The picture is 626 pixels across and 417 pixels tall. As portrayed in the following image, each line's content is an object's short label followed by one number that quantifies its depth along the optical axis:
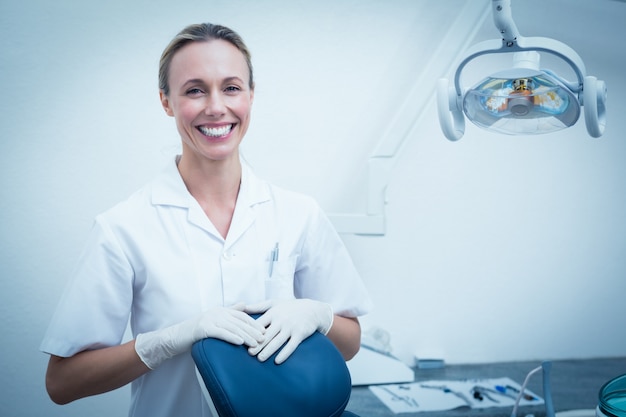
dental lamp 1.00
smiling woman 1.02
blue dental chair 0.82
